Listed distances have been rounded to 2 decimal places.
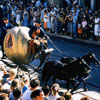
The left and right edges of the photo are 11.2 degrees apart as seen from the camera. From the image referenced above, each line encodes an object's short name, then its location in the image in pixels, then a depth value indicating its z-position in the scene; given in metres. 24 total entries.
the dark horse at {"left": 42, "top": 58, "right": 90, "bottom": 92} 15.35
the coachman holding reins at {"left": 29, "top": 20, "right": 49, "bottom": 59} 17.44
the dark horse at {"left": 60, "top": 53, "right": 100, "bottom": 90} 15.83
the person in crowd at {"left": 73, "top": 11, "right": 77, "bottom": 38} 32.27
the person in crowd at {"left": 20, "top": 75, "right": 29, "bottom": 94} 11.94
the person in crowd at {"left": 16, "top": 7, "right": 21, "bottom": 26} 42.06
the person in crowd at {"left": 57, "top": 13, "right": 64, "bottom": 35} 33.39
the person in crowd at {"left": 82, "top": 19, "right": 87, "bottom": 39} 30.28
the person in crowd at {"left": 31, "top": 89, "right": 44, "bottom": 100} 9.91
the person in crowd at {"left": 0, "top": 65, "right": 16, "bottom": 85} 12.81
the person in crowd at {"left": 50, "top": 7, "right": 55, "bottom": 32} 34.94
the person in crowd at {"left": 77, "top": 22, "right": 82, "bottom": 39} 31.35
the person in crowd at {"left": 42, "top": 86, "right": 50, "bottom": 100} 11.06
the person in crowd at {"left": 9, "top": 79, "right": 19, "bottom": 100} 11.24
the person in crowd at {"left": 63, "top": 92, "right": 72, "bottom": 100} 10.09
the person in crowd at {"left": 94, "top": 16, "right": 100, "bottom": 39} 29.49
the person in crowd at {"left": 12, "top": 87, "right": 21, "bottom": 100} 10.07
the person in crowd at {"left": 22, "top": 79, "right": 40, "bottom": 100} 10.90
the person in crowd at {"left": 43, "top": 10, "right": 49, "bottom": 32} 36.05
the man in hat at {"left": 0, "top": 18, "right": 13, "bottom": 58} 22.38
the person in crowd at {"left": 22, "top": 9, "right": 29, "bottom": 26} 39.76
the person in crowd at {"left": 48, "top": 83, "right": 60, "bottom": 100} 11.29
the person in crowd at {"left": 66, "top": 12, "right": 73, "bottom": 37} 32.47
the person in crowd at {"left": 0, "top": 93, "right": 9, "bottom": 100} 9.51
